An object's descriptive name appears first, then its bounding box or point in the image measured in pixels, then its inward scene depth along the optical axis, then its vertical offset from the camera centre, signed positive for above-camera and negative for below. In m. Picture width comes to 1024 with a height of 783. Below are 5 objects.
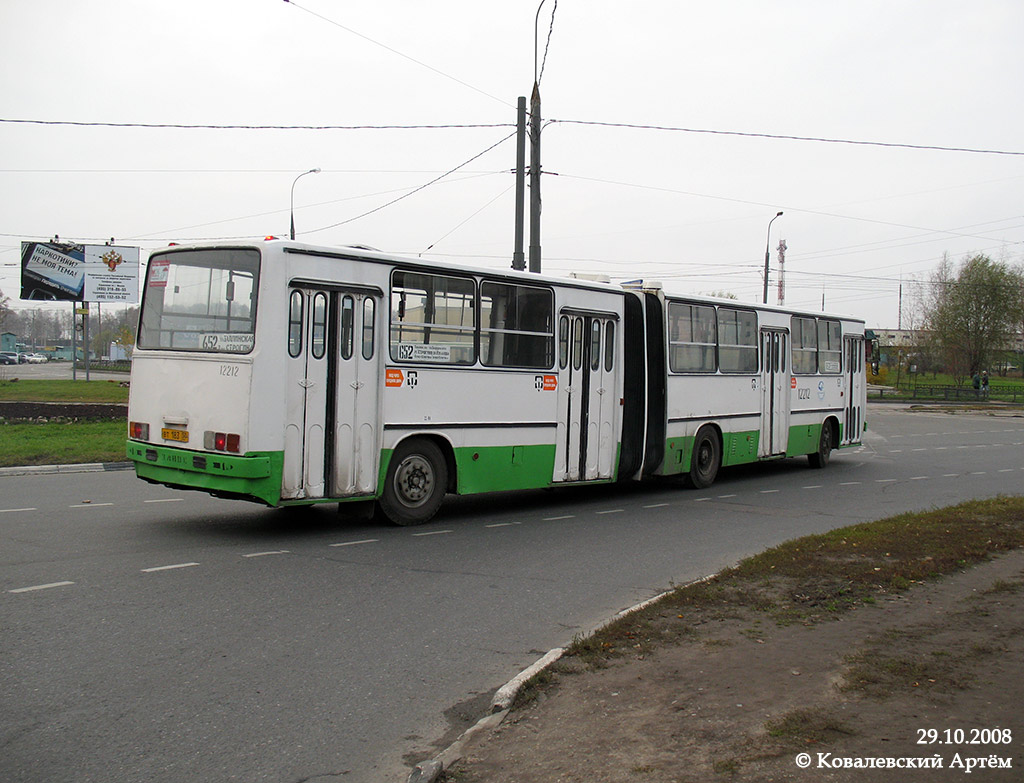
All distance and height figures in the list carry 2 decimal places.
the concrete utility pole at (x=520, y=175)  19.94 +4.25
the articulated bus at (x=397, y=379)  9.73 -0.09
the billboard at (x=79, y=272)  42.09 +4.08
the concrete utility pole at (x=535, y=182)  19.20 +4.05
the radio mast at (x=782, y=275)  82.00 +9.97
